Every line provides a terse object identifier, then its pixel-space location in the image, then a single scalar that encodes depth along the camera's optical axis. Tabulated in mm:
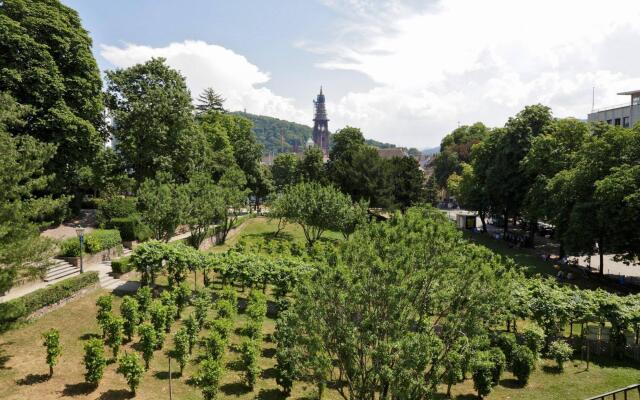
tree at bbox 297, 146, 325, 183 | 69438
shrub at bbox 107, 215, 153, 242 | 29828
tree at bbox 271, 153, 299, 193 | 80912
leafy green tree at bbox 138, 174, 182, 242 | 24922
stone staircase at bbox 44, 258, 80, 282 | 21094
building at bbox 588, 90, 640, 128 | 54219
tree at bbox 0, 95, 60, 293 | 13430
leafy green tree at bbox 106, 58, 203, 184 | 33219
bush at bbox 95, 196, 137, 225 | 31344
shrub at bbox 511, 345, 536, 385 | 16594
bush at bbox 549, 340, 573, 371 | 17906
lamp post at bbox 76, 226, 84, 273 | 21325
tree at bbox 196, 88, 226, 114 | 73000
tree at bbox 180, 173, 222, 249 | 27547
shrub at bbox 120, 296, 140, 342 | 16859
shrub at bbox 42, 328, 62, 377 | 13617
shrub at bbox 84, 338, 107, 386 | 13297
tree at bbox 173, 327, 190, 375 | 14922
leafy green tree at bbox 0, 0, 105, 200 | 25000
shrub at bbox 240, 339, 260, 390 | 14680
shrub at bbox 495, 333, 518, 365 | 17203
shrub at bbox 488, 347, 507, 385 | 16141
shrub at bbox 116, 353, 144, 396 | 13219
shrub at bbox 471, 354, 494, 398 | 15266
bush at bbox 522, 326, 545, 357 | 17828
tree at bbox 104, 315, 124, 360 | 15430
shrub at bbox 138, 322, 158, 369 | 14758
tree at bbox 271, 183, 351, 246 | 36719
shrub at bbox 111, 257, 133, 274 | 23406
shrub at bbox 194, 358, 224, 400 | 12812
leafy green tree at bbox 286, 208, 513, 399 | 10391
